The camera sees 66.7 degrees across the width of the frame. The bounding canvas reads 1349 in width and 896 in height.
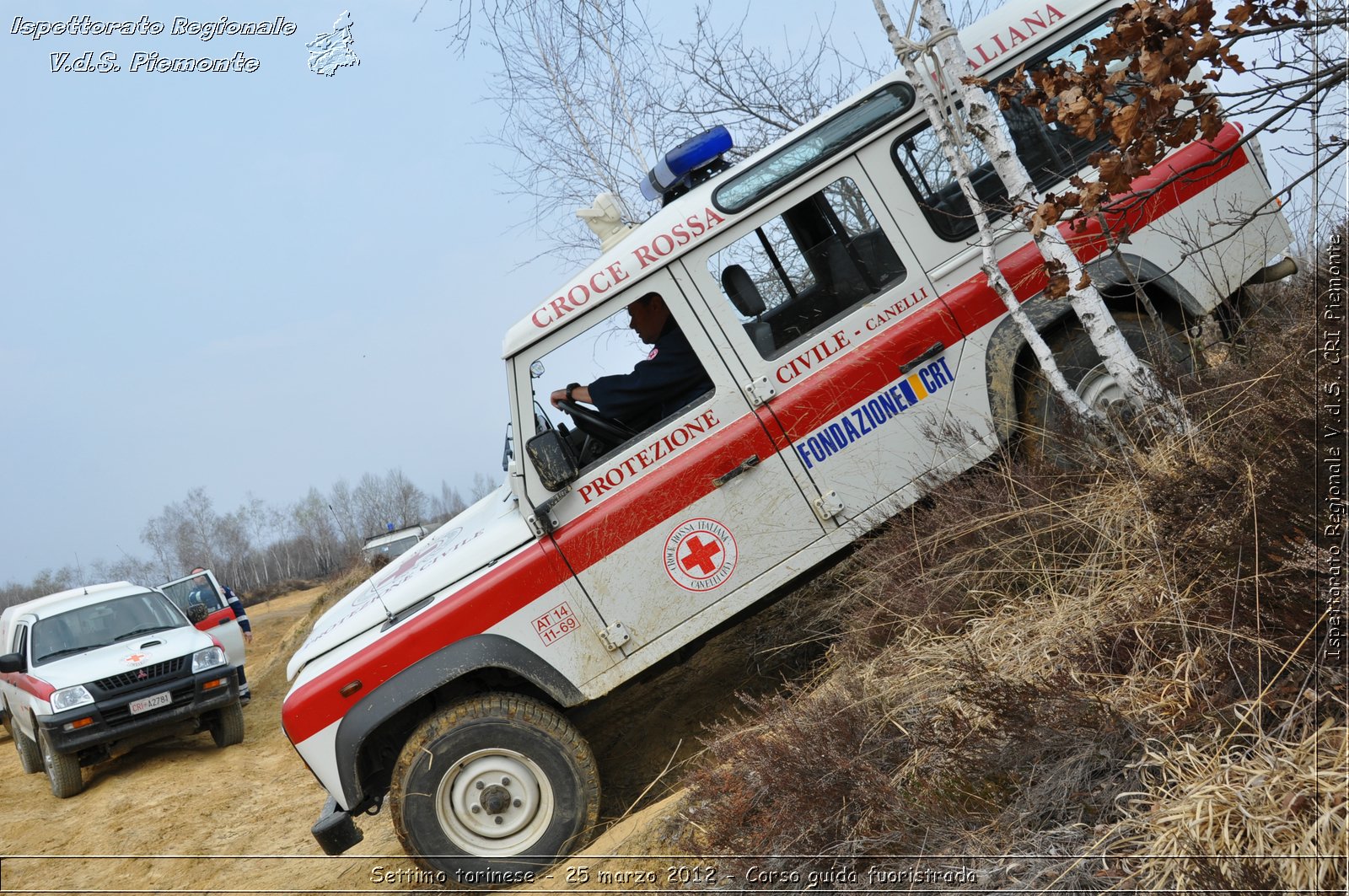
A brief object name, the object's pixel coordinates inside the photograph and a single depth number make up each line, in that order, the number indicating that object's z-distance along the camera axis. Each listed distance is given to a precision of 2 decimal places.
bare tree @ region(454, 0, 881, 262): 13.03
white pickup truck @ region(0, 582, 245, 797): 9.52
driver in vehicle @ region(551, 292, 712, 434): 4.75
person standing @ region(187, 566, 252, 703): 14.21
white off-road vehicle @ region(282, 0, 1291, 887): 4.61
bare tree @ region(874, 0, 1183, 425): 4.34
